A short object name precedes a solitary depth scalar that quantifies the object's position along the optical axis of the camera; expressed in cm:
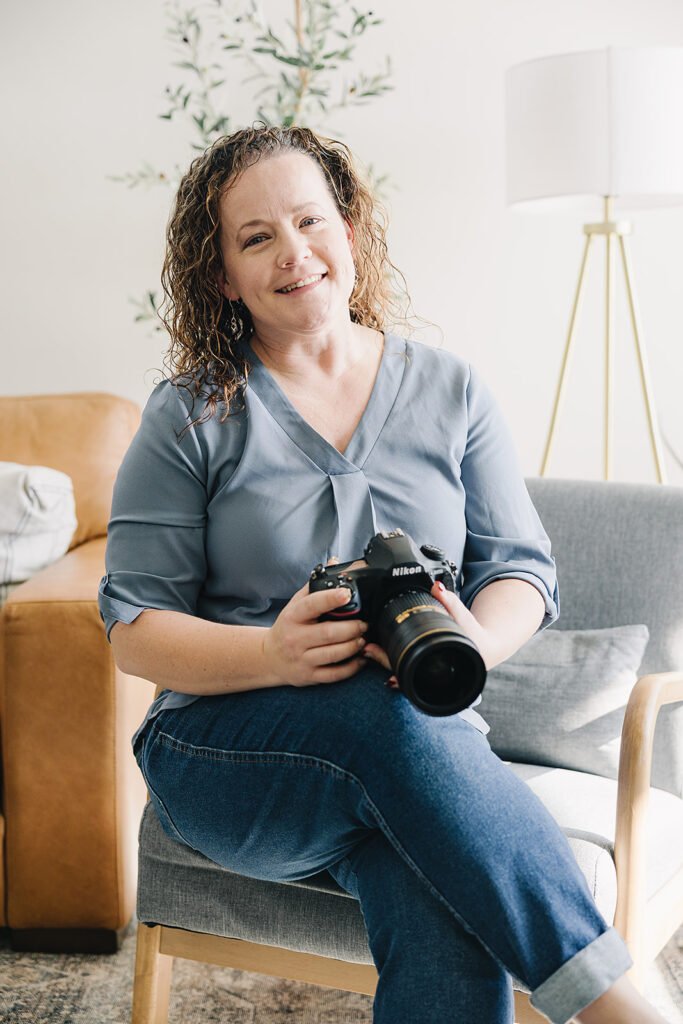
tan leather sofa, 165
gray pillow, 147
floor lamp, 192
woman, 94
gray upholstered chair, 122
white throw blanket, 193
